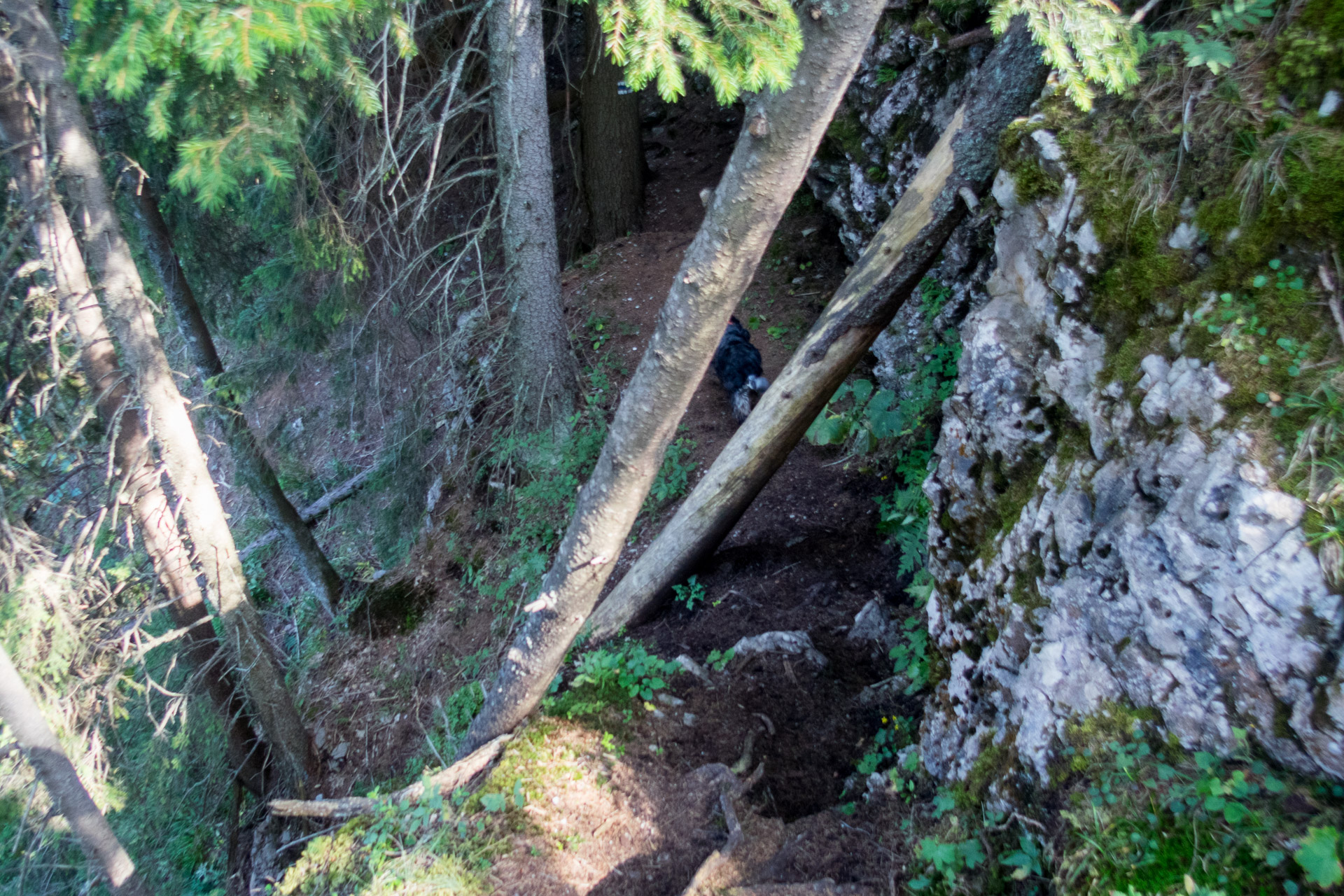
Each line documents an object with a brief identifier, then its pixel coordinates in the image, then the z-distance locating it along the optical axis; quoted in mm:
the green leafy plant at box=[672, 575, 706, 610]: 5117
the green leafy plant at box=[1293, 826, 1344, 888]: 1636
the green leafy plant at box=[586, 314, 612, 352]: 7941
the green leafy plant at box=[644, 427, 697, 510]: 6355
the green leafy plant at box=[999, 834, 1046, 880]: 2289
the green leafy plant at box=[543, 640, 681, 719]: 3857
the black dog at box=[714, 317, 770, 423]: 6621
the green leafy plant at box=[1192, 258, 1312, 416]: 2174
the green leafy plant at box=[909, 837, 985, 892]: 2498
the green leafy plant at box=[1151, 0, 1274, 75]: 2453
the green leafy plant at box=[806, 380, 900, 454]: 4938
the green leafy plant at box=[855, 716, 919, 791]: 3533
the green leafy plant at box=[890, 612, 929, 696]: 3785
